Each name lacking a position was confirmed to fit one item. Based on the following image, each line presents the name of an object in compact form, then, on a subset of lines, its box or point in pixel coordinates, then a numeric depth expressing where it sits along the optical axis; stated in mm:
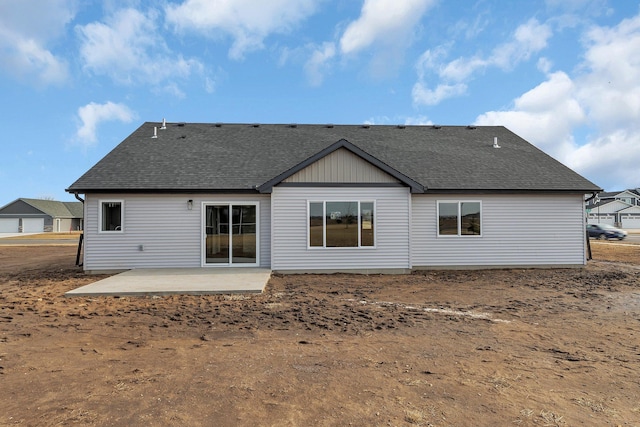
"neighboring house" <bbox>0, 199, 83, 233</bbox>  53469
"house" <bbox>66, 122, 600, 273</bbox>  11242
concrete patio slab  8203
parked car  29612
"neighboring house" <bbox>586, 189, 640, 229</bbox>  56344
